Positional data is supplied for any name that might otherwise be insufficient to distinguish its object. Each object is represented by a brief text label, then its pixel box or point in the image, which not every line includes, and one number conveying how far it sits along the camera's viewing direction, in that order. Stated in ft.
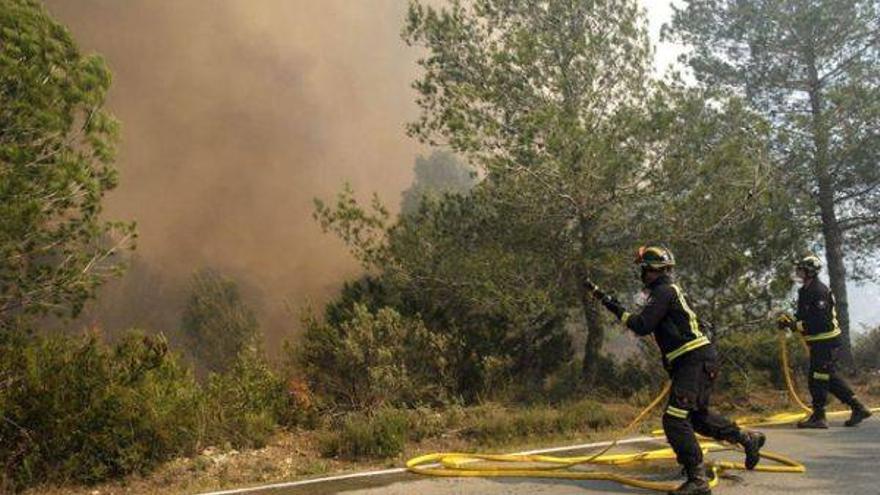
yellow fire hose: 15.90
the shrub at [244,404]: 20.93
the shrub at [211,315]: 65.05
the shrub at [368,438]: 20.33
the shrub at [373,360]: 26.76
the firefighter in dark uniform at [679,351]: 14.17
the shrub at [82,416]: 17.61
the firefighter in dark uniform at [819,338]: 22.80
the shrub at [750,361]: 30.22
